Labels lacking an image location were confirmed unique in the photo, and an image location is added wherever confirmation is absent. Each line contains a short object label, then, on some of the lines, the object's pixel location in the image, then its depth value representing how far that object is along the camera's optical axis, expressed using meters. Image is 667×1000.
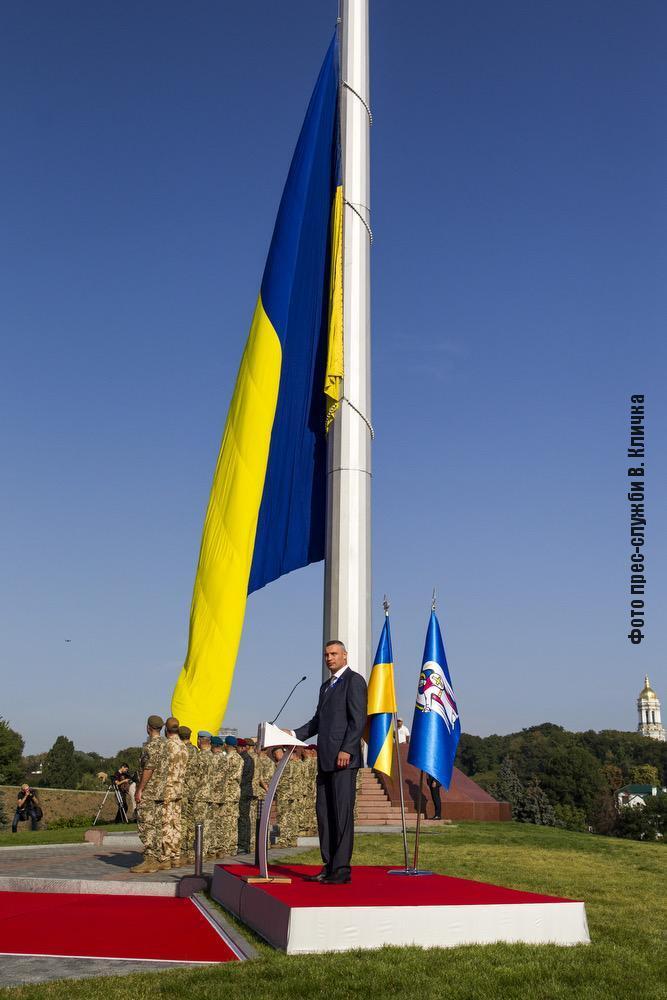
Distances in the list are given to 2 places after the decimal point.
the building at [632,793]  94.78
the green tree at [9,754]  66.44
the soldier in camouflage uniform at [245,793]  13.78
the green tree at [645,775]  110.38
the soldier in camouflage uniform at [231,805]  12.70
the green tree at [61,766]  86.69
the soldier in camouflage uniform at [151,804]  10.81
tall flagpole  18.05
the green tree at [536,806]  57.59
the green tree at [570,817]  77.19
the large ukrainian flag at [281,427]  15.16
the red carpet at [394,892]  6.05
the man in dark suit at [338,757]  7.27
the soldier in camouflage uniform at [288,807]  14.96
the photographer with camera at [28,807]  23.28
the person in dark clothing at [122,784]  22.67
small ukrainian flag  9.21
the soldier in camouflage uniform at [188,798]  11.73
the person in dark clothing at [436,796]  22.25
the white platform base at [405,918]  5.61
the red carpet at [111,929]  5.91
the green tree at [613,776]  98.81
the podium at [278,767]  7.30
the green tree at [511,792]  61.01
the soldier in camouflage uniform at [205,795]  11.96
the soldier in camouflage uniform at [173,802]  10.90
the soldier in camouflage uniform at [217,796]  12.37
